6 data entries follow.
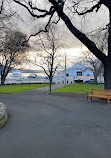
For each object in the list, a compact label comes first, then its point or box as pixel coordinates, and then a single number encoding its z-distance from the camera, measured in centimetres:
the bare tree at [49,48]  1268
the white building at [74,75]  3321
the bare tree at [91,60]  2759
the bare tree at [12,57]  2321
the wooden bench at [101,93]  765
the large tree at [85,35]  841
